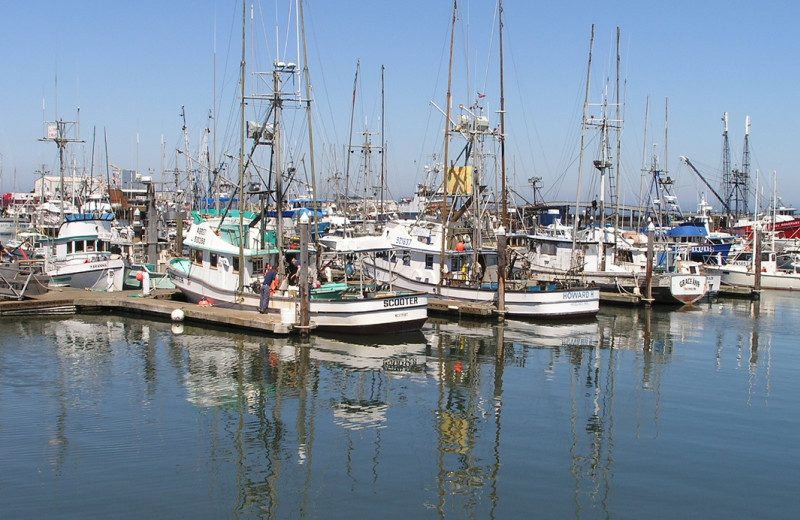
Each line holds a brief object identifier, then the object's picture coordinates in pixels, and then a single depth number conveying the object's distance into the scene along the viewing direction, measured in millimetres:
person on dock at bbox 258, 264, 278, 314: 25031
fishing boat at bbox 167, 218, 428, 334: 24266
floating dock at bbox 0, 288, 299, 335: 24734
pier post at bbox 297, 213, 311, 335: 22828
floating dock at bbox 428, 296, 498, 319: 28661
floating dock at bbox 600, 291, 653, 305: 34719
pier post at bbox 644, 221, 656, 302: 33906
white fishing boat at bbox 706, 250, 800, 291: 43906
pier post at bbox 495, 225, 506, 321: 28172
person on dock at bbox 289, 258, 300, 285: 26625
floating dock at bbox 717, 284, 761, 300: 39969
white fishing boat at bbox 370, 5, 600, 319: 29609
